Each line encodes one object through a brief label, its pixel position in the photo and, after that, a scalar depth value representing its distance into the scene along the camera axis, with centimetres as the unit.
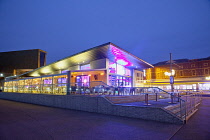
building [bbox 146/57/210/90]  3888
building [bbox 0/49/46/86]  4719
